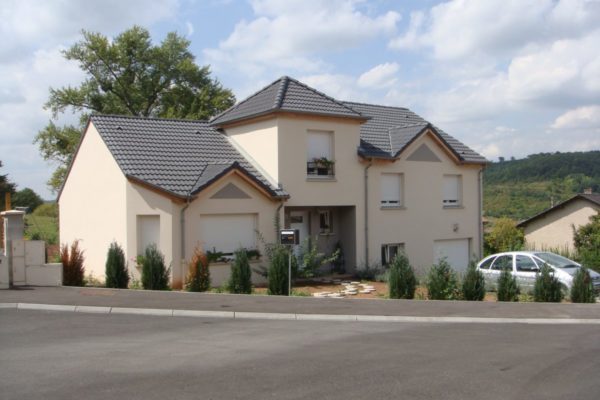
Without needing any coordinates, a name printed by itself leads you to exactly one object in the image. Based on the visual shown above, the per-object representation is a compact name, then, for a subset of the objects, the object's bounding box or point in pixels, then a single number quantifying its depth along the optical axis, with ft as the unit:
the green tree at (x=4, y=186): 154.51
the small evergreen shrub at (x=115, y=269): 62.28
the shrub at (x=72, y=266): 62.23
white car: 64.84
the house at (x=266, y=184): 68.74
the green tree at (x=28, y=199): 207.34
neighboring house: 125.90
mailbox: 57.06
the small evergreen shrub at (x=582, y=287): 59.93
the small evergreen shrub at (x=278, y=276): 59.67
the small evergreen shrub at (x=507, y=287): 60.13
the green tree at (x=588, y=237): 104.59
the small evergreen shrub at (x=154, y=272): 61.05
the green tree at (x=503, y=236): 121.29
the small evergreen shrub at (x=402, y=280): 59.06
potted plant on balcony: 77.41
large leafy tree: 147.02
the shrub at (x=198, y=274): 60.75
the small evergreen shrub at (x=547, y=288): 59.52
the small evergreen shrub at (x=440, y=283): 59.21
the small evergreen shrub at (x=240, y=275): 59.67
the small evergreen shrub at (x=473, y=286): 59.26
